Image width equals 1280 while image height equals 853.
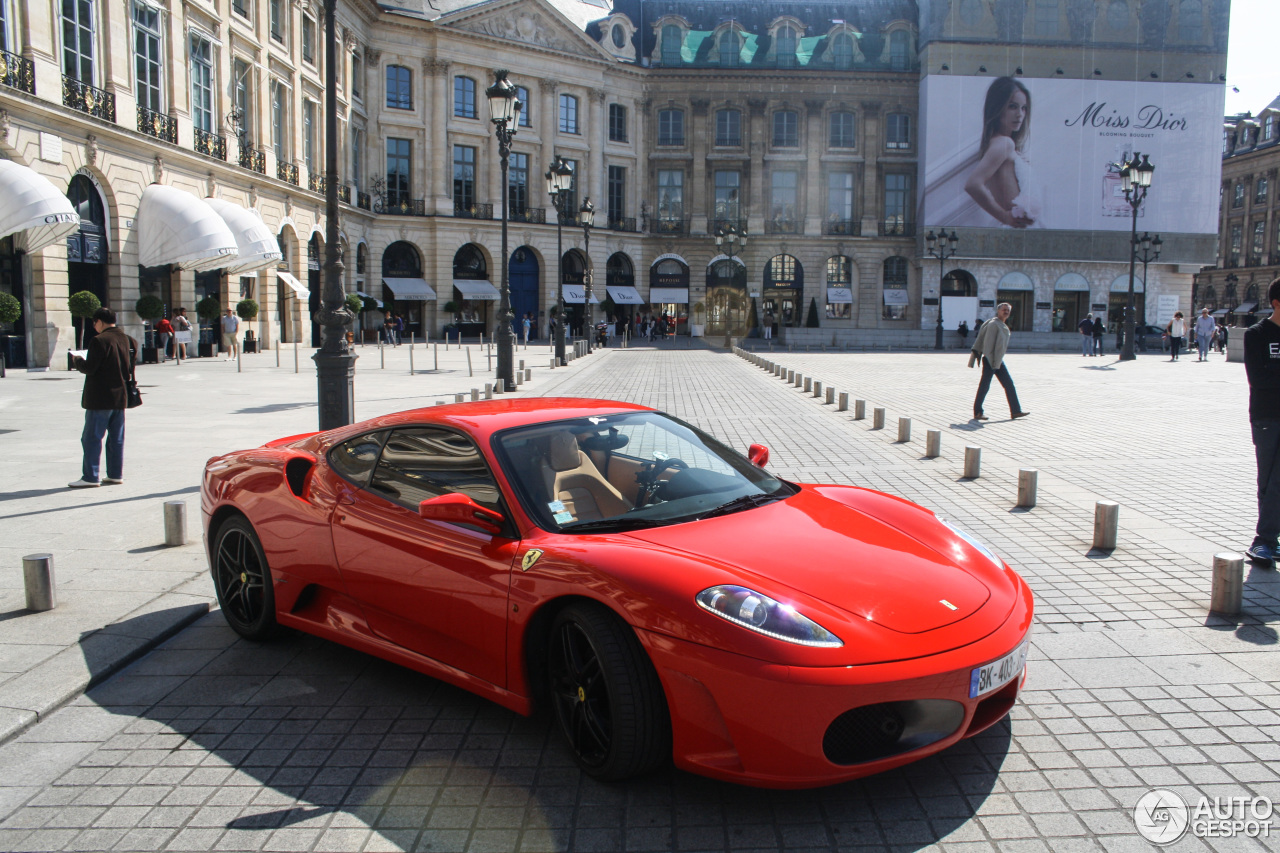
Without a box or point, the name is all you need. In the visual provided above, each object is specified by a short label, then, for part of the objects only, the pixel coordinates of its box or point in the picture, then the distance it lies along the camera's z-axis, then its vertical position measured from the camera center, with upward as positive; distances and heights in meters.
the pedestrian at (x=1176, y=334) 37.37 -0.02
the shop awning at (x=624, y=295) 61.59 +2.18
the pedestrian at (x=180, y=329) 29.62 -0.07
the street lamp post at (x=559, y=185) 30.22 +4.46
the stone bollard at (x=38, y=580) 5.48 -1.41
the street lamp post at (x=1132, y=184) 33.12 +5.12
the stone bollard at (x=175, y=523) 7.04 -1.40
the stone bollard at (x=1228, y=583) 5.45 -1.39
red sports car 3.21 -0.98
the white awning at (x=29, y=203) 20.86 +2.63
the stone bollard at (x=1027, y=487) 8.62 -1.36
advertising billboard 57.91 +10.76
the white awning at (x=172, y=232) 28.00 +2.68
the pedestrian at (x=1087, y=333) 39.66 -0.01
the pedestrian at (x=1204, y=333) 36.66 +0.03
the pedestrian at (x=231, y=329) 32.96 -0.07
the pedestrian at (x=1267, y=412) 6.35 -0.51
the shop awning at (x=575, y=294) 60.19 +2.15
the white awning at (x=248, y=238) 31.64 +2.90
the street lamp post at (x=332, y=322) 10.14 +0.06
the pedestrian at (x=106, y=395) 9.13 -0.64
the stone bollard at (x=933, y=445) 11.68 -1.35
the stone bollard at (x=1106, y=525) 7.06 -1.38
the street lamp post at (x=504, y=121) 20.14 +4.33
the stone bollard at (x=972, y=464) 10.17 -1.37
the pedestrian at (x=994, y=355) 15.33 -0.36
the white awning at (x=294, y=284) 38.72 +1.70
